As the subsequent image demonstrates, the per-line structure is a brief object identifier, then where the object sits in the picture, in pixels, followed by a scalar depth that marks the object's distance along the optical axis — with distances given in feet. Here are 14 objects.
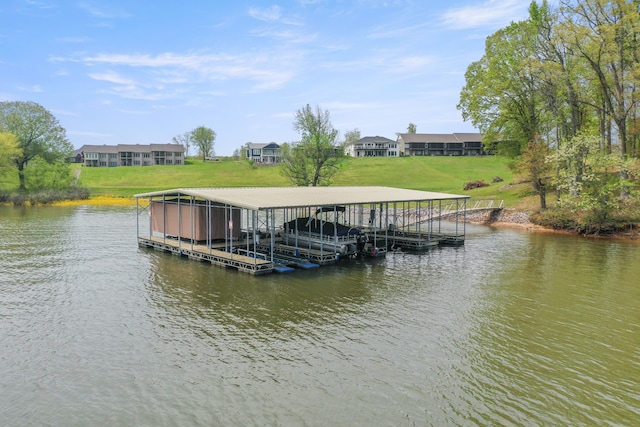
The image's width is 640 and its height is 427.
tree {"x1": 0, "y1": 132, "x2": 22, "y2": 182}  236.63
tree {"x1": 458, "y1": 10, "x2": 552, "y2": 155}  173.46
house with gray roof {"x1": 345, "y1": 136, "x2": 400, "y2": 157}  449.06
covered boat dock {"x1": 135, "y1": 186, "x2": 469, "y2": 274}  90.68
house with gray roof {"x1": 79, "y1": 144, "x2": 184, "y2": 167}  427.74
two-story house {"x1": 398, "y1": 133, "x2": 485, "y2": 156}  409.90
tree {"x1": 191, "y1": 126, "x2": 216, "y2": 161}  490.90
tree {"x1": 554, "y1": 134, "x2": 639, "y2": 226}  132.26
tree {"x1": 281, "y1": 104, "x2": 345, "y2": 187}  225.15
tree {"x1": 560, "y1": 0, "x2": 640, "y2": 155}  137.59
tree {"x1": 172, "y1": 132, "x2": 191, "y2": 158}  539.29
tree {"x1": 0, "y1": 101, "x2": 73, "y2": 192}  259.60
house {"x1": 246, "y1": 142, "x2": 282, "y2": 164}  457.27
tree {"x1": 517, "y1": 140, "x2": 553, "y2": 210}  156.35
